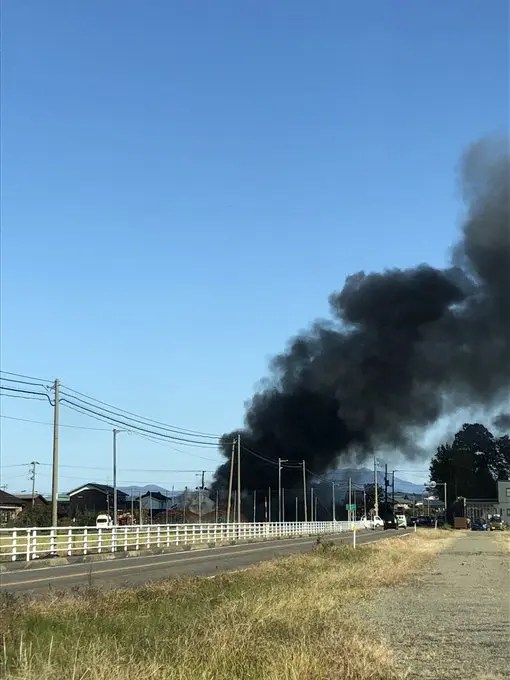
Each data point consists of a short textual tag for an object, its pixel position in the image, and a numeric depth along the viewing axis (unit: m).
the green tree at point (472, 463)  140.75
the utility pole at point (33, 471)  106.34
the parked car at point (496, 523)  101.19
